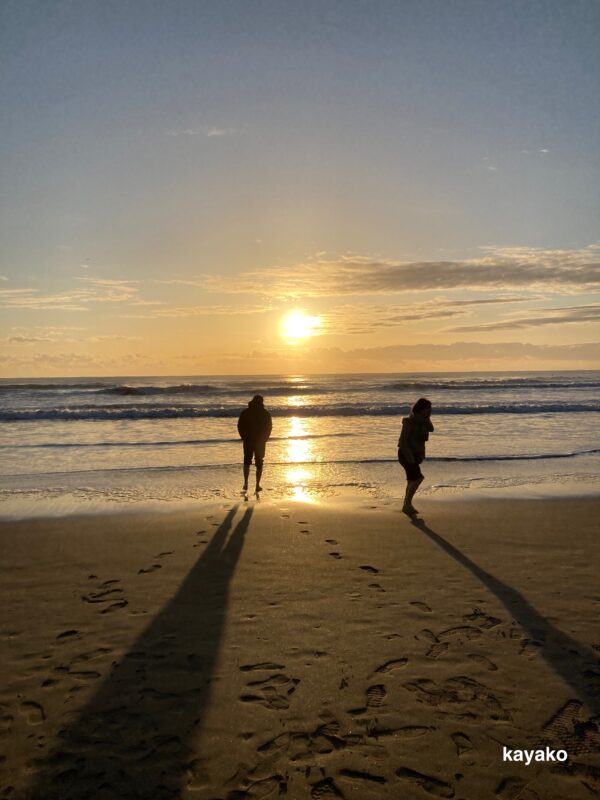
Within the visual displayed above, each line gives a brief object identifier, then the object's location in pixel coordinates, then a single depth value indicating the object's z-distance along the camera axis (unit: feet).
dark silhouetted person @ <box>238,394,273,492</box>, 37.09
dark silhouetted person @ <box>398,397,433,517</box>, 30.42
